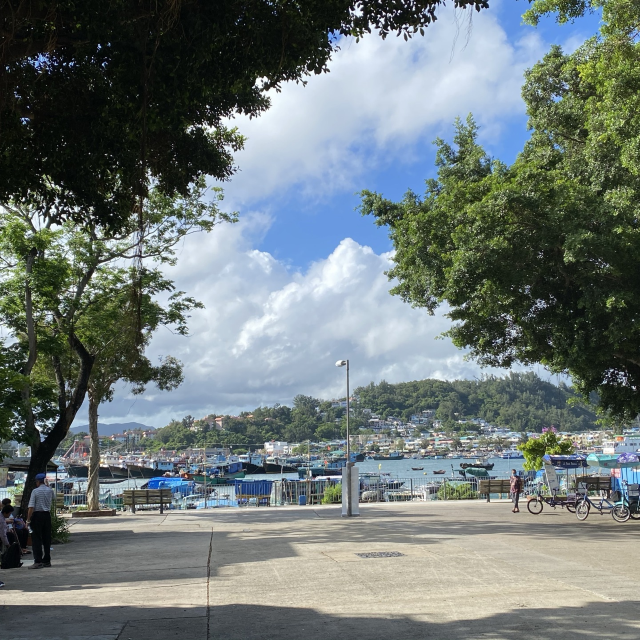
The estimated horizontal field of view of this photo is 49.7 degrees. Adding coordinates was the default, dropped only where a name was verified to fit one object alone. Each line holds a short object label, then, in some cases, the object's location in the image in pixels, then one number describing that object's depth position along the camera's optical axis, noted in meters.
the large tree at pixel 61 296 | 19.39
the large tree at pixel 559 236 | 15.61
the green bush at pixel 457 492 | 32.94
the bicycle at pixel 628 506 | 19.33
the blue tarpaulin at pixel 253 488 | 39.59
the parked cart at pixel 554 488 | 22.52
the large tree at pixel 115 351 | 22.89
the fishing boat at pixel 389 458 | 195.44
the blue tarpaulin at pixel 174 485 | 55.19
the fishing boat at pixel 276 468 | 108.28
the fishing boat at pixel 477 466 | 98.49
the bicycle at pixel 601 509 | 19.50
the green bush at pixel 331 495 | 32.12
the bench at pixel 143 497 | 28.19
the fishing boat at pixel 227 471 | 87.88
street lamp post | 22.27
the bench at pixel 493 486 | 28.25
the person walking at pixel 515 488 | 22.81
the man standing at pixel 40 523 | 12.46
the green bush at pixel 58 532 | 16.61
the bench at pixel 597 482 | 27.46
